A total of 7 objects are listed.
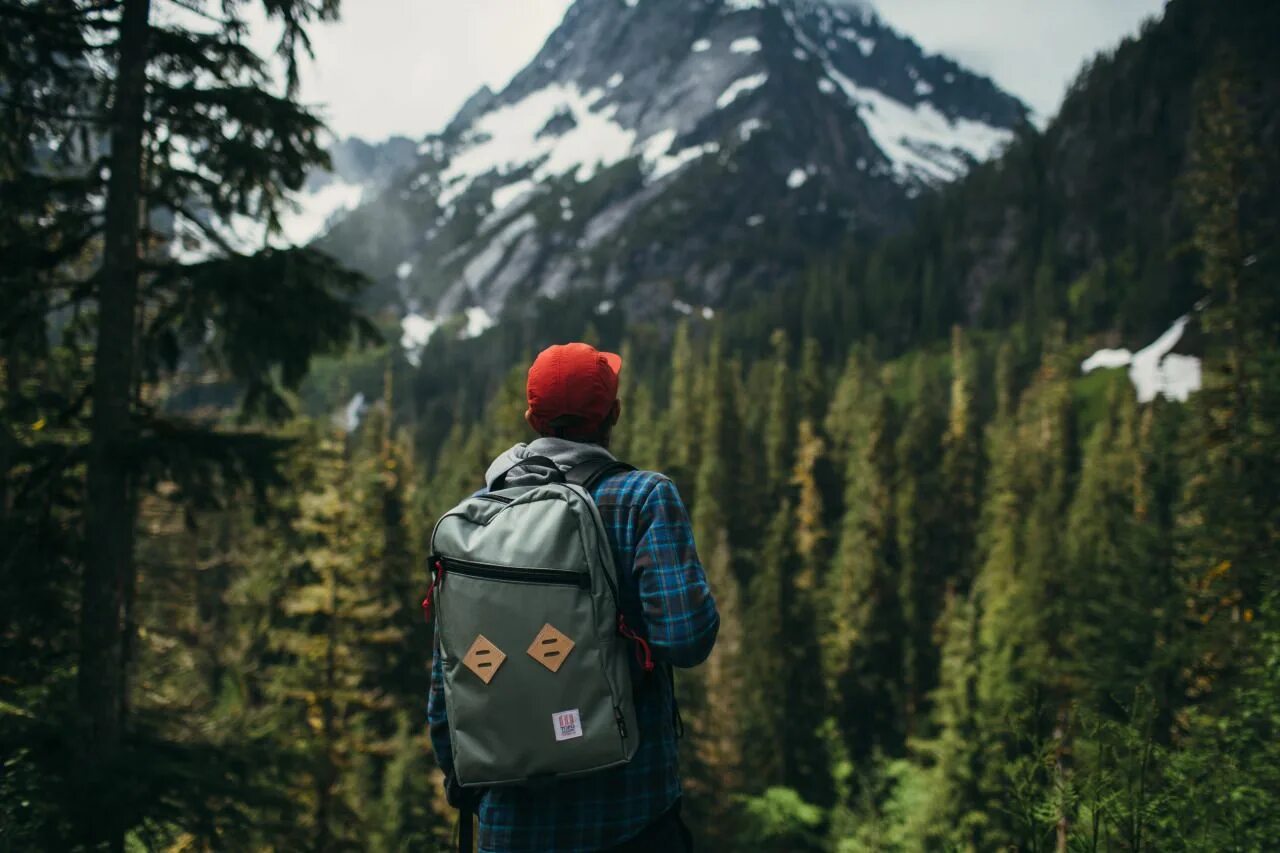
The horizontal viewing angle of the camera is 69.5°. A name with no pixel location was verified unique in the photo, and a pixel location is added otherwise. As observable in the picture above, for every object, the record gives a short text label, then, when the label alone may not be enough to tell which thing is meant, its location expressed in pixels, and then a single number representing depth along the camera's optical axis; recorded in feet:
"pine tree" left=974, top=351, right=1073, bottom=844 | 98.12
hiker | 8.98
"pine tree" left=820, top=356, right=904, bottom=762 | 150.61
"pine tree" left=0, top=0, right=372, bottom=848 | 23.91
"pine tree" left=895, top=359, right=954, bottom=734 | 154.71
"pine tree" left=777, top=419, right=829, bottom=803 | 139.23
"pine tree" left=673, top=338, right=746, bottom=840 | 102.47
